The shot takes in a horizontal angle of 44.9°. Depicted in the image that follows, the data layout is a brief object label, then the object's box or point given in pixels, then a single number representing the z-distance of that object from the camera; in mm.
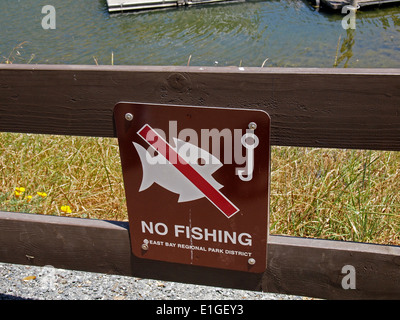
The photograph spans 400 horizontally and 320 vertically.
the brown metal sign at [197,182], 1576
